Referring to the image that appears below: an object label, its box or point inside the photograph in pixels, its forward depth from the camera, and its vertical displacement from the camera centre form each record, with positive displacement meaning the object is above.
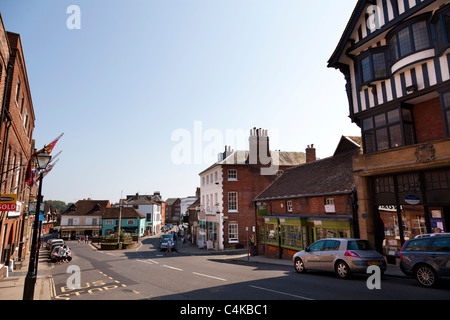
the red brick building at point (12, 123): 13.11 +5.16
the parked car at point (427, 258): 8.72 -1.61
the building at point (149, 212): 76.00 +0.31
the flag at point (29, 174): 17.42 +2.56
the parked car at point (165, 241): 34.47 -3.54
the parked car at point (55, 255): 24.23 -3.55
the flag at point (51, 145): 16.73 +4.16
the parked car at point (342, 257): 10.78 -1.89
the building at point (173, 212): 128.55 +0.39
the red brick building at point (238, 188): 34.06 +2.99
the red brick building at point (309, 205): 16.78 +0.40
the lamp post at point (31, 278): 8.00 -1.81
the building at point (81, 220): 63.38 -1.32
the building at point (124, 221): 63.41 -1.64
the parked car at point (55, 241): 33.09 -3.13
